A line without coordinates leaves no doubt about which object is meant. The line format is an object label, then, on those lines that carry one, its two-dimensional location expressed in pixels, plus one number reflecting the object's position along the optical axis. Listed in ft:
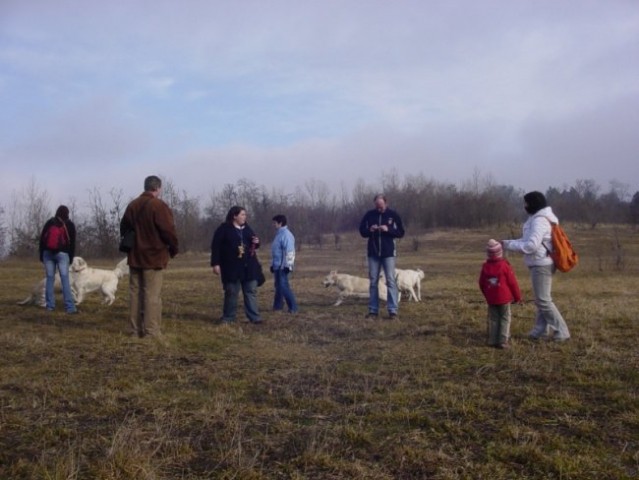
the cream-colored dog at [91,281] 37.01
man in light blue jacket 34.55
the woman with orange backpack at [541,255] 23.30
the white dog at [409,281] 40.34
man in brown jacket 25.25
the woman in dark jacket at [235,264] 30.04
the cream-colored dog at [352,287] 39.47
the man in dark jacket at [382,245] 31.01
